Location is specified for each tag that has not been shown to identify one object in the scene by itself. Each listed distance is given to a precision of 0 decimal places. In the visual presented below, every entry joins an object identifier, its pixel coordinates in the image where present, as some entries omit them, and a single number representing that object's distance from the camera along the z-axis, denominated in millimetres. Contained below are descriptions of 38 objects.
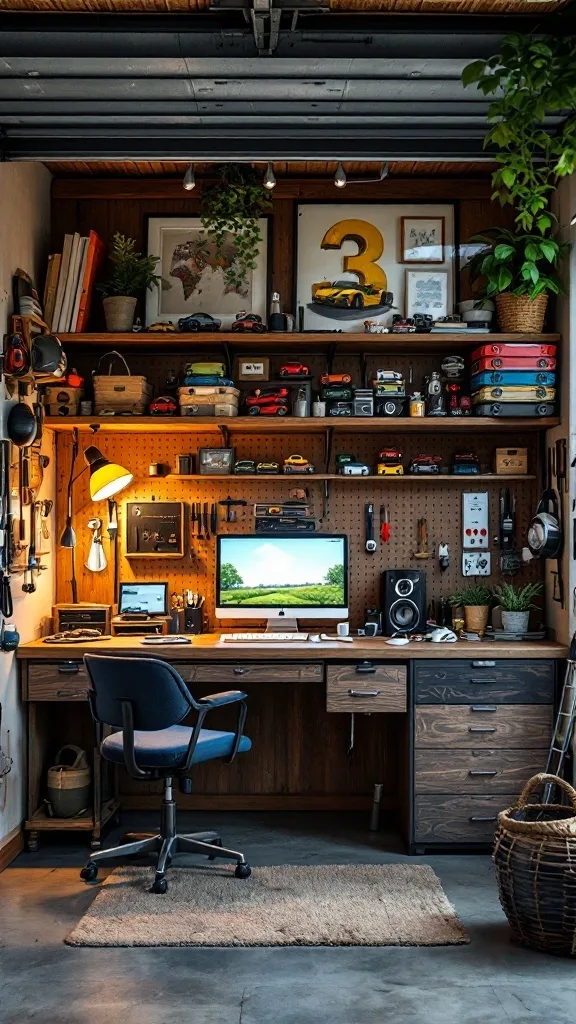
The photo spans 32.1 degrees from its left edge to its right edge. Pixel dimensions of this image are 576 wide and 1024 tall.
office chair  3691
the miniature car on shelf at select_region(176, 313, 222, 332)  4707
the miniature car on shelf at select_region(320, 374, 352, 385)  4730
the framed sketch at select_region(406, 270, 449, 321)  4918
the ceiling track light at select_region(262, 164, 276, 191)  4404
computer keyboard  4515
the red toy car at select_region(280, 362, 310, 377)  4832
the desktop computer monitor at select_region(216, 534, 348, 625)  4773
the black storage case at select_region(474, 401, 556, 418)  4582
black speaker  4746
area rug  3365
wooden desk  4285
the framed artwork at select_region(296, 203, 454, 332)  4949
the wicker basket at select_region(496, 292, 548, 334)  4621
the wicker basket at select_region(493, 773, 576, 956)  3189
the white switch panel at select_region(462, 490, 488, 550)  4926
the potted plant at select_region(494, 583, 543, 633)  4652
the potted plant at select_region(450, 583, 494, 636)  4754
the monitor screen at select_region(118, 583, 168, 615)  4867
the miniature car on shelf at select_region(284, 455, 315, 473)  4824
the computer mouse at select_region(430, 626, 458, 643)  4478
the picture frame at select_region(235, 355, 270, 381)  4867
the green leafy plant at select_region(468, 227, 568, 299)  4445
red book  4715
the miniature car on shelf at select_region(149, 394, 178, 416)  4664
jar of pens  4852
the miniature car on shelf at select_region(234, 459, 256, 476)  4832
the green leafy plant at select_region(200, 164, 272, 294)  4734
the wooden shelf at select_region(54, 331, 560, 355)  4617
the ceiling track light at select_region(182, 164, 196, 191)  4416
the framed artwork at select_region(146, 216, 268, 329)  4945
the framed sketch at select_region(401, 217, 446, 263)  4949
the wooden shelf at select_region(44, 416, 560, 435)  4602
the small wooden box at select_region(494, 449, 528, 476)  4832
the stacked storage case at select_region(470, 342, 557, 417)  4578
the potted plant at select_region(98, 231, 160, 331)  4730
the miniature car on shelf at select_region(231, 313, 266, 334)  4672
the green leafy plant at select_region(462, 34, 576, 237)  2844
